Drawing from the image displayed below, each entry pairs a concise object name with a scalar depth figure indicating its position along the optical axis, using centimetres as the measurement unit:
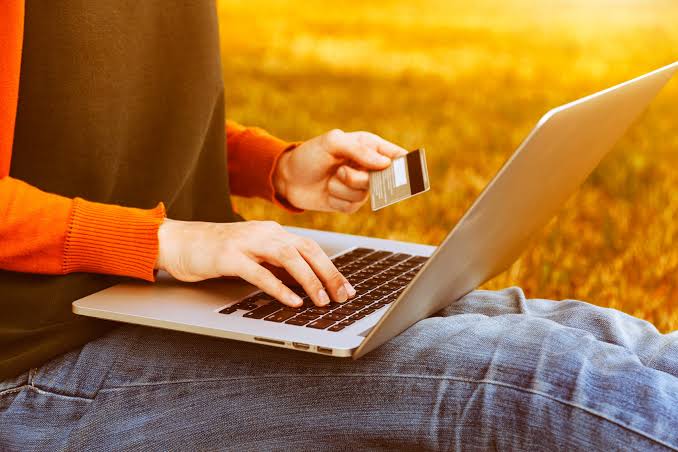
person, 156
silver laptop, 154
